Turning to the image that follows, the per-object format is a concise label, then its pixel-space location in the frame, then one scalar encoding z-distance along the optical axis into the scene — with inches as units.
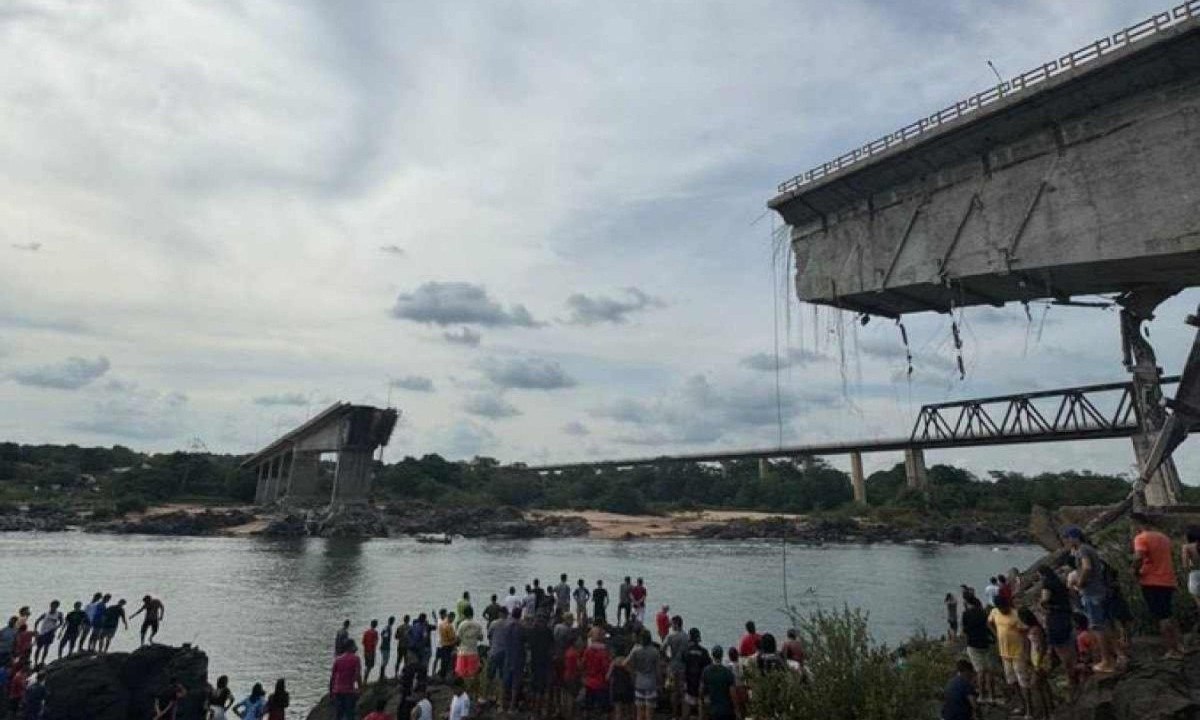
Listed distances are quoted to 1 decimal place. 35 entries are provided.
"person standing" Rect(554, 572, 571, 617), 802.8
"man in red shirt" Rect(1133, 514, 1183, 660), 421.7
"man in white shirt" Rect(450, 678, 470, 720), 458.9
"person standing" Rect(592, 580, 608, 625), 836.6
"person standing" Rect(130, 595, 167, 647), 860.0
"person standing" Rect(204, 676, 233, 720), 478.3
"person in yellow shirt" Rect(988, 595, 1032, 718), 427.8
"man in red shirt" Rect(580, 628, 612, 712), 491.2
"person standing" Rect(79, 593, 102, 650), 802.8
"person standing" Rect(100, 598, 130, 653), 815.7
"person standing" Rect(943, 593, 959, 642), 832.3
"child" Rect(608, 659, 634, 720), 484.1
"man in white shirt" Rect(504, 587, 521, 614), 674.8
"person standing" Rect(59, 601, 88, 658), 794.2
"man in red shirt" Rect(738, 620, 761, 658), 504.4
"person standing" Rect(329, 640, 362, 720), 536.7
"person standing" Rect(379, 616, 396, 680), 715.4
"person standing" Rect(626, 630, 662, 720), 458.3
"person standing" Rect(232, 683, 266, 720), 508.7
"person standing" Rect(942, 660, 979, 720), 344.2
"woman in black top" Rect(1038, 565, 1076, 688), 411.8
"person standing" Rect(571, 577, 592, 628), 864.3
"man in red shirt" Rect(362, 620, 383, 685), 705.6
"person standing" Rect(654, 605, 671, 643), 758.5
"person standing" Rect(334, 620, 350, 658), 560.9
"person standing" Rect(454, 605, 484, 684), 600.1
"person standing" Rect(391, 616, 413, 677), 680.4
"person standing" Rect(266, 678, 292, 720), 506.0
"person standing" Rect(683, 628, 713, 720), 462.6
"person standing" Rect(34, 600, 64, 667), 733.9
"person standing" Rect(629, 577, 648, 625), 877.2
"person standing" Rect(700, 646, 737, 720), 410.9
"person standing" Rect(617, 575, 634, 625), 885.2
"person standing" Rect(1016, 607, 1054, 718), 415.2
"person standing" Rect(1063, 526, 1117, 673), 409.4
